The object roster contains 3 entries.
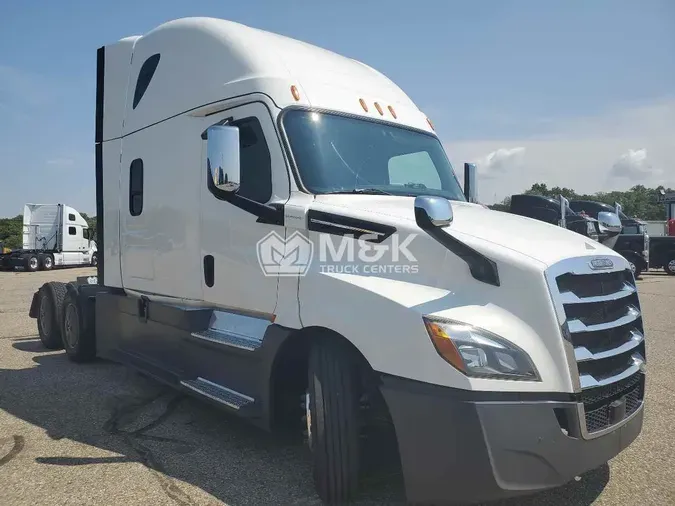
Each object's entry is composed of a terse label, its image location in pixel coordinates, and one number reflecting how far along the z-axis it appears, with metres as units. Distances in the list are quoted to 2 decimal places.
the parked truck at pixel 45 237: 29.41
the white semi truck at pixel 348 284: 2.88
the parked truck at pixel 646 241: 18.64
